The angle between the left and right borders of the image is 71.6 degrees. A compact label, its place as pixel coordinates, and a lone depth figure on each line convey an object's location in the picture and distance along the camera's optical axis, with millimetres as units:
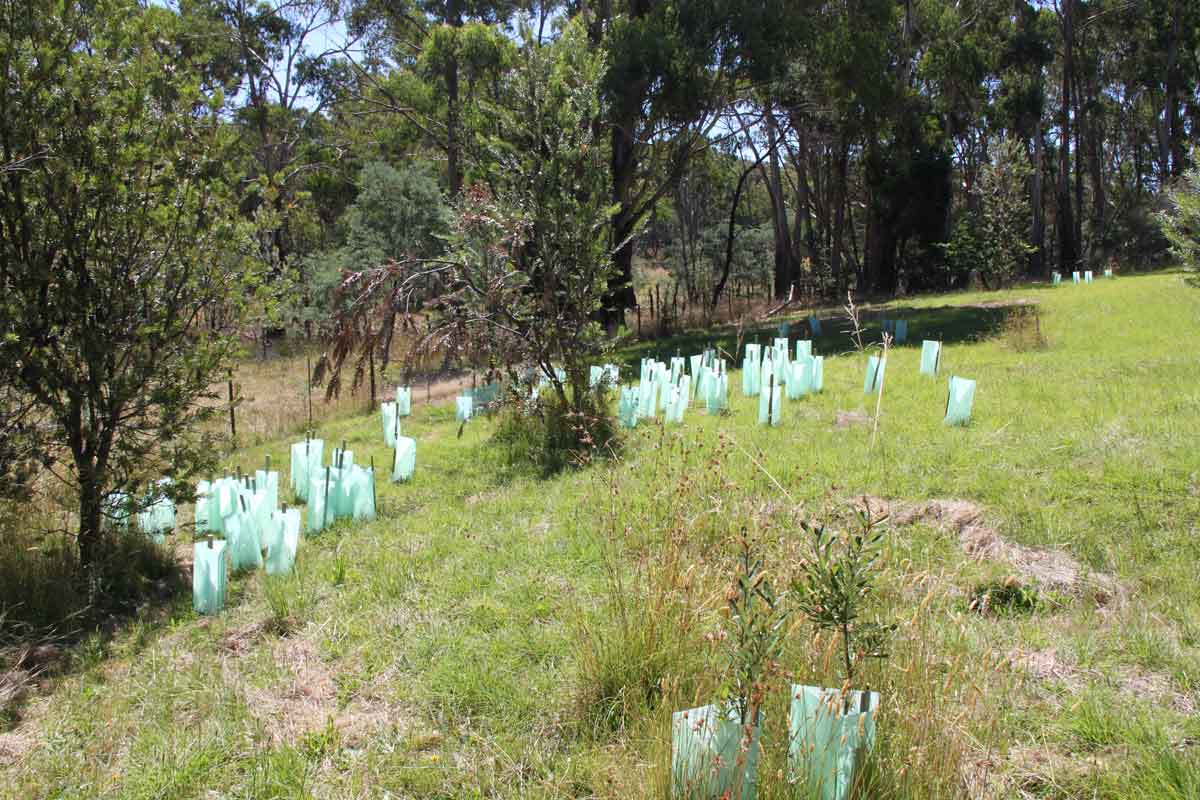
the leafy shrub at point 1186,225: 11492
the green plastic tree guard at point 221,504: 5684
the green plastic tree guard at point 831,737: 2271
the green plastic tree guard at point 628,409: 7796
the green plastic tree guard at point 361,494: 5828
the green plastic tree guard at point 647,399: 7973
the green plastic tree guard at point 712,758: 2299
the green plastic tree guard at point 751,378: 8773
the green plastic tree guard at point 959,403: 6693
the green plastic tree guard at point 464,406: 8953
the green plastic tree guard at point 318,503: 5625
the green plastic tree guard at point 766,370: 8617
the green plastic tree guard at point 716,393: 8008
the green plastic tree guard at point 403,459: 7000
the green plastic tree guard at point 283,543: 4824
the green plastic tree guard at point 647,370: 8165
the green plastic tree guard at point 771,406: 7145
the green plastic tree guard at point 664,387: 7652
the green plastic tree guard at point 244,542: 5090
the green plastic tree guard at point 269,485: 5355
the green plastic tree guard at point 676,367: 7973
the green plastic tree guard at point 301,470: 6836
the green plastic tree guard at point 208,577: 4406
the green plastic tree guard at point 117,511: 5059
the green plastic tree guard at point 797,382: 8344
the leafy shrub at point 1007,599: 3750
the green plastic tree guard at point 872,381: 8289
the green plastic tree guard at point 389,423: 8719
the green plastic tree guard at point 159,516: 5203
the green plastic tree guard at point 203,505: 5930
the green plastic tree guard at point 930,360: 9328
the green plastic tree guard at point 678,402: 7469
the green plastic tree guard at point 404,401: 9844
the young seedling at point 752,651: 2246
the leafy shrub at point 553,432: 7059
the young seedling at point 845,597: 2295
